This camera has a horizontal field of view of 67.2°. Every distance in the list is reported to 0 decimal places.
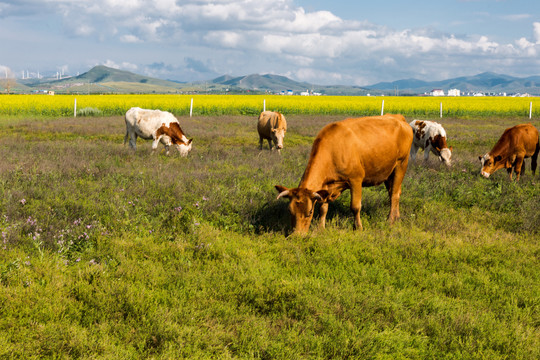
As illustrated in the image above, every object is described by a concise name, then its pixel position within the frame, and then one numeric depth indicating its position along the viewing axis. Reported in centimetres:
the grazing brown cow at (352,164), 621
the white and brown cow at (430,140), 1326
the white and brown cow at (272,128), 1576
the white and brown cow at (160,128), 1380
